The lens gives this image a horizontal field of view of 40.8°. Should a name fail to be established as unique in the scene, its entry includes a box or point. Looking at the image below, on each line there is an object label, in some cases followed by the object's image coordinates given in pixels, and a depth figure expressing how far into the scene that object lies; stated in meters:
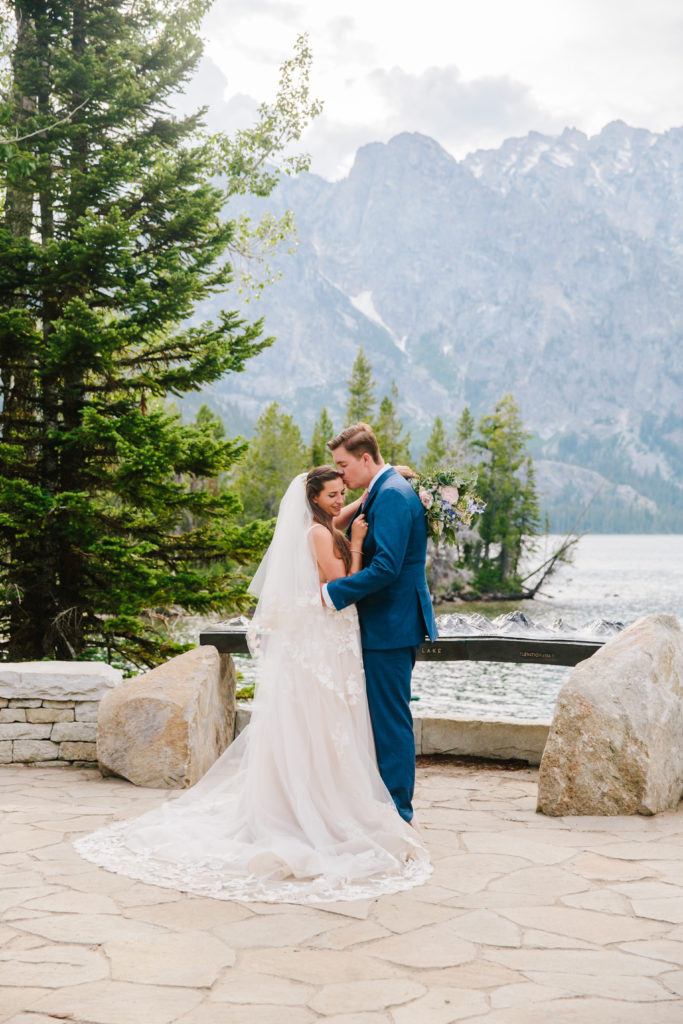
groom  4.69
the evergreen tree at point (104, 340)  9.21
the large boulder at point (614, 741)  5.26
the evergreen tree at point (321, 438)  61.19
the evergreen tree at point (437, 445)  63.66
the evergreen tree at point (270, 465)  59.06
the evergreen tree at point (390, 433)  60.19
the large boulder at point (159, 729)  5.91
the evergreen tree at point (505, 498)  60.91
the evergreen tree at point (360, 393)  62.78
